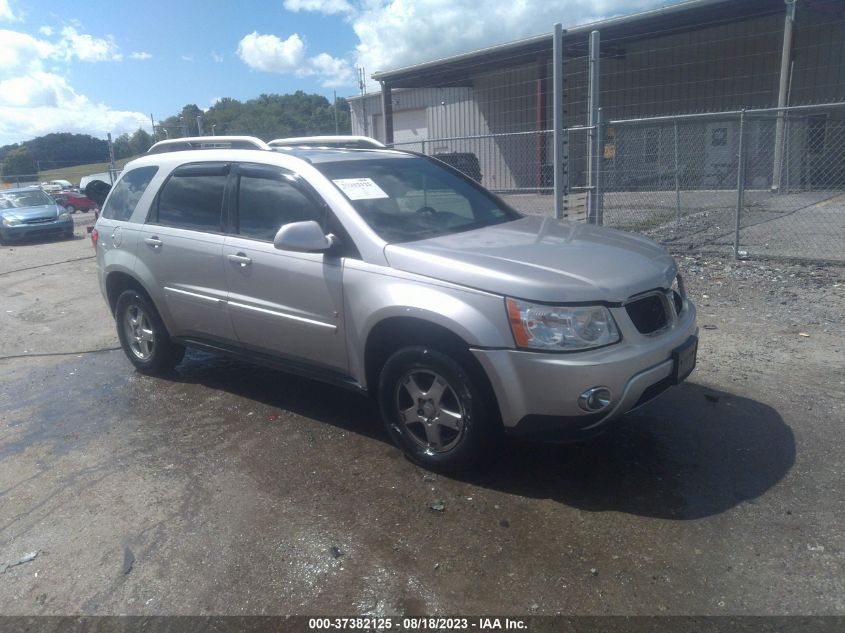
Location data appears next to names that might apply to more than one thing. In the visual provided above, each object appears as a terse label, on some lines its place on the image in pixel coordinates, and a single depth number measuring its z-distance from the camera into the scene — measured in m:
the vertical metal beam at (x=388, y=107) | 18.21
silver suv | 3.36
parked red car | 28.81
